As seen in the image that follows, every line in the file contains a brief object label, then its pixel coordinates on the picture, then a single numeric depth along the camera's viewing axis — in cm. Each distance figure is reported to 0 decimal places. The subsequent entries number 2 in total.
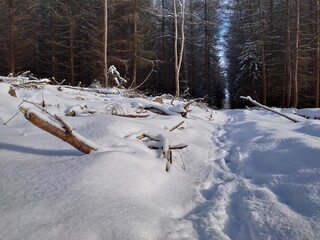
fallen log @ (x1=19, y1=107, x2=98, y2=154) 224
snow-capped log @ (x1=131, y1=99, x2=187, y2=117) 594
